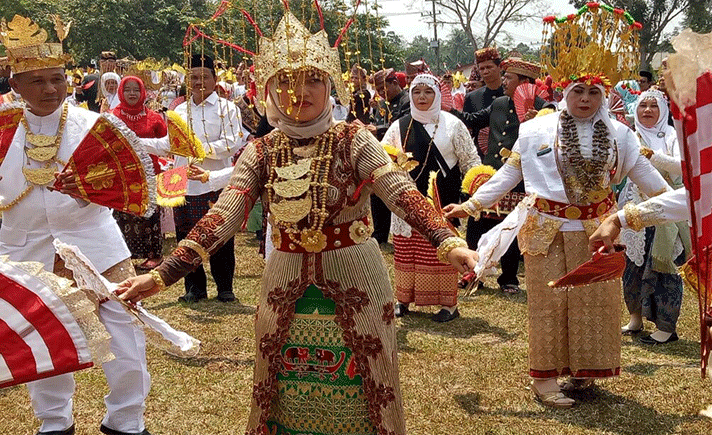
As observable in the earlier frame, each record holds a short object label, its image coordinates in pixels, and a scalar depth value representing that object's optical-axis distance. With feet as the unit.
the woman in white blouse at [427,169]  23.11
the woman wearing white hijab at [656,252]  20.34
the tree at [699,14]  113.60
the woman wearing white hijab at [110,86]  35.12
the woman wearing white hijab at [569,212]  15.46
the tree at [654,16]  111.04
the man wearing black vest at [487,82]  29.27
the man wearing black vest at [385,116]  30.19
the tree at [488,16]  112.78
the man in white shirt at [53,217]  13.69
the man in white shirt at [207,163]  23.65
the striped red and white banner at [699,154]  6.37
